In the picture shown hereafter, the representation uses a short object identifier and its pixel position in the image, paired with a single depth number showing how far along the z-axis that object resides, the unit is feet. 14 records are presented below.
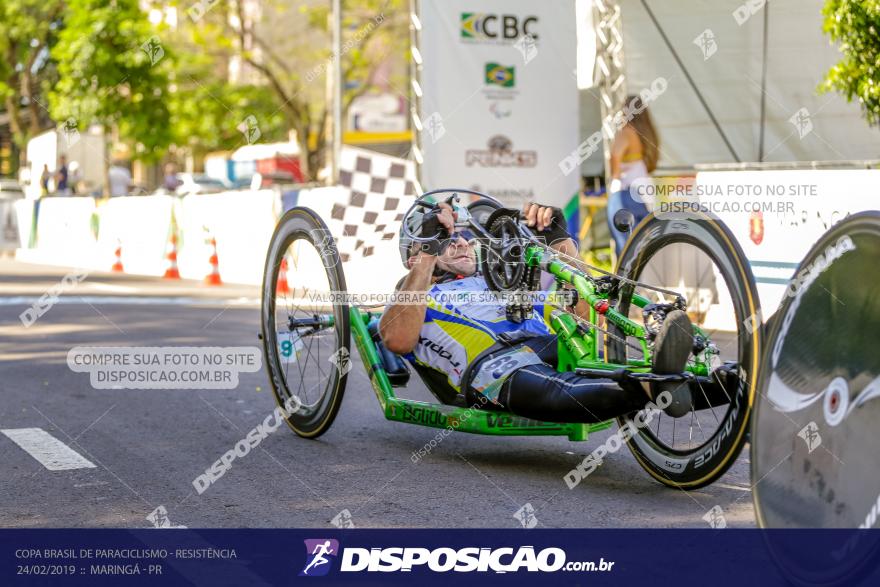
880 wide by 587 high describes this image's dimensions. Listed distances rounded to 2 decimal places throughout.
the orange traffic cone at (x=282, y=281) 21.60
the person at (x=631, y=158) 39.83
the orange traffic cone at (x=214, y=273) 56.95
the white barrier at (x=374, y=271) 43.83
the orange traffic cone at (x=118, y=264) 67.62
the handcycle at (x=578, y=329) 15.07
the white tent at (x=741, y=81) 49.65
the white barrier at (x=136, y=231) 66.90
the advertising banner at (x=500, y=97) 47.80
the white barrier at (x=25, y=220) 84.94
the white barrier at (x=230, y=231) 59.36
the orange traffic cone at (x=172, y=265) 62.80
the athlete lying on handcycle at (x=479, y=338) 16.29
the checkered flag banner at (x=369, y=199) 29.14
